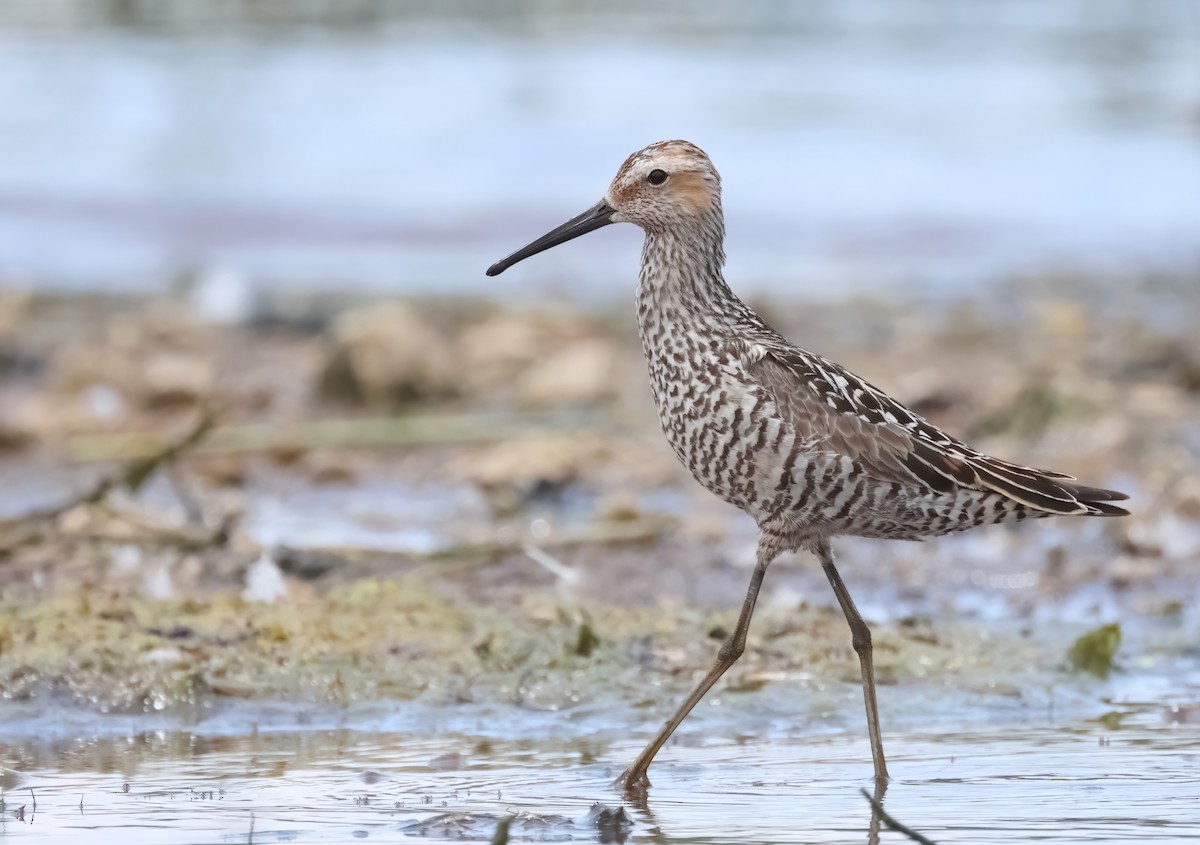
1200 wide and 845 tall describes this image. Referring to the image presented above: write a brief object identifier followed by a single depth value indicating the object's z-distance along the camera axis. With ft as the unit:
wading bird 35.76
